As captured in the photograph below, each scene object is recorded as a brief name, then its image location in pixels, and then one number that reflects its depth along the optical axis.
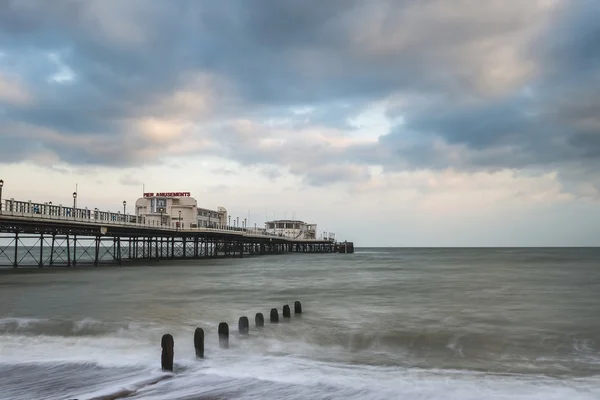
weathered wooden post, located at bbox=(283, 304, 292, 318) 18.36
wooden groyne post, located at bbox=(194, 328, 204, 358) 11.83
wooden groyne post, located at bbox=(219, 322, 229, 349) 13.19
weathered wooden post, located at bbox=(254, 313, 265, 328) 16.00
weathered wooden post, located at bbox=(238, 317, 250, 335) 14.80
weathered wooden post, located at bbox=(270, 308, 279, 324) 17.06
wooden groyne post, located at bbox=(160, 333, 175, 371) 10.61
